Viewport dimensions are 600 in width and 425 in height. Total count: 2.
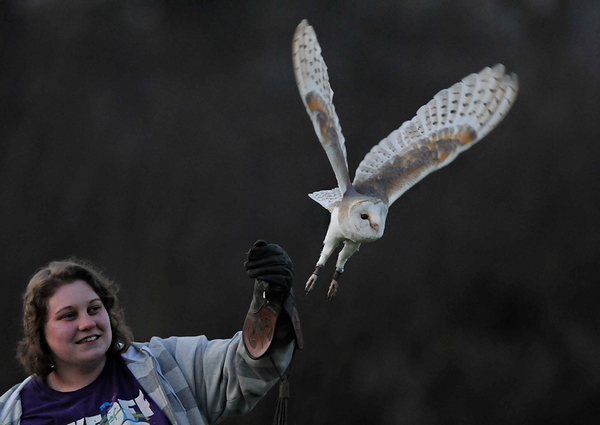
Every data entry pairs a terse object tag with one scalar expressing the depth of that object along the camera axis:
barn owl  15.30
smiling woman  14.50
